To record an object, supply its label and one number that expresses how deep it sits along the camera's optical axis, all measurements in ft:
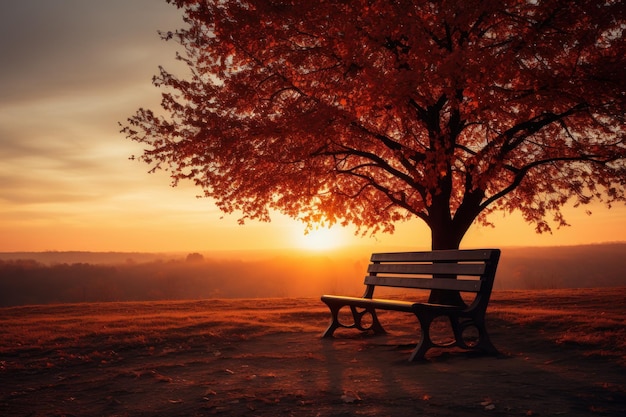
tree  34.12
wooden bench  22.84
